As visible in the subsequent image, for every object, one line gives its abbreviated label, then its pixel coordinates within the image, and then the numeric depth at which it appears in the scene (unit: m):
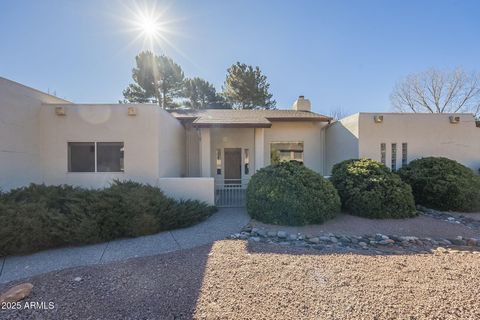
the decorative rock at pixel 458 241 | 5.61
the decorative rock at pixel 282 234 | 5.91
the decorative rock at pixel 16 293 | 3.11
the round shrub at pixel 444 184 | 8.05
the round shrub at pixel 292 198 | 6.77
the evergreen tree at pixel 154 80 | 22.48
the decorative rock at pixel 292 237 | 5.79
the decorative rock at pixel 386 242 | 5.57
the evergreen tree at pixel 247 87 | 24.14
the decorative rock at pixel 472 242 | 5.55
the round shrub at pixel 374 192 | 7.30
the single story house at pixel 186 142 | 7.68
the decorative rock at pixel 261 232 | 6.01
